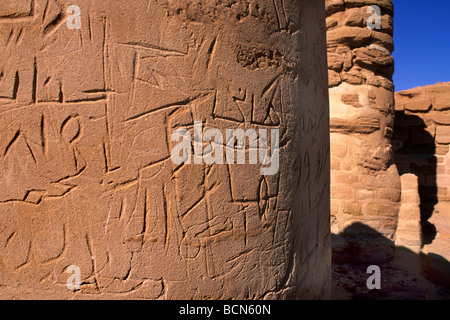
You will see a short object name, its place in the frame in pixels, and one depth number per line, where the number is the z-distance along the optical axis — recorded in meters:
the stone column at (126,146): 1.28
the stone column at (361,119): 3.78
